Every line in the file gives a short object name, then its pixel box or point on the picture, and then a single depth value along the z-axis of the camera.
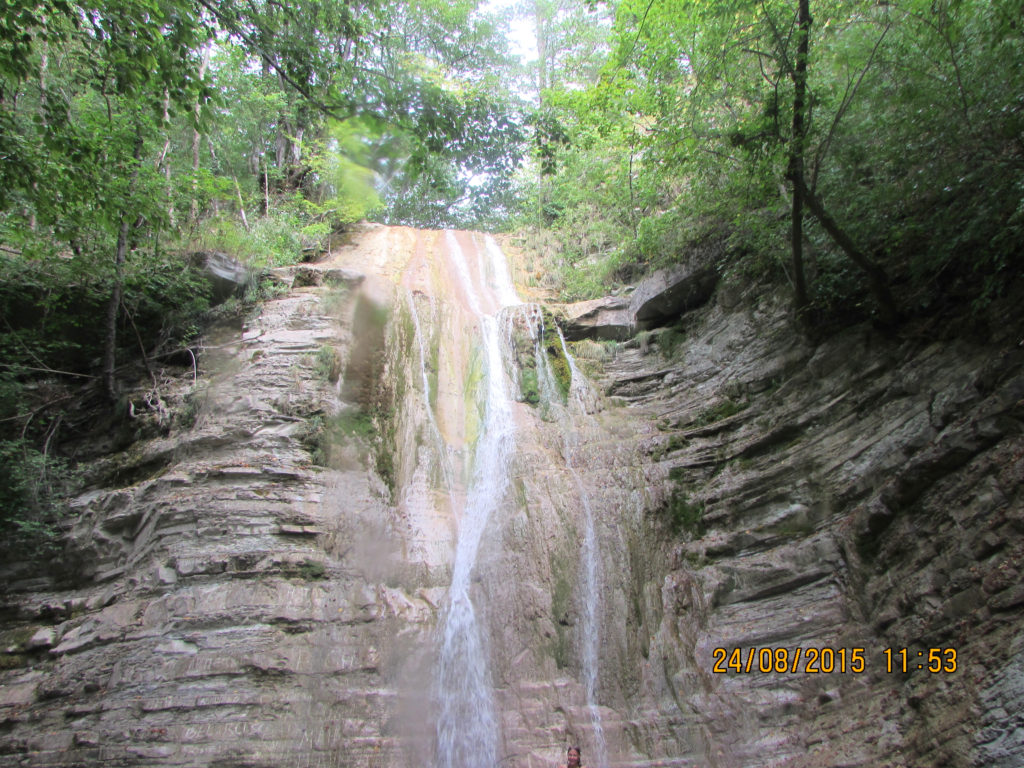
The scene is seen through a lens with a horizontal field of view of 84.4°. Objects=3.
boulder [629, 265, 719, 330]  10.55
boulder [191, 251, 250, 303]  10.73
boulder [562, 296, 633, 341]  11.81
